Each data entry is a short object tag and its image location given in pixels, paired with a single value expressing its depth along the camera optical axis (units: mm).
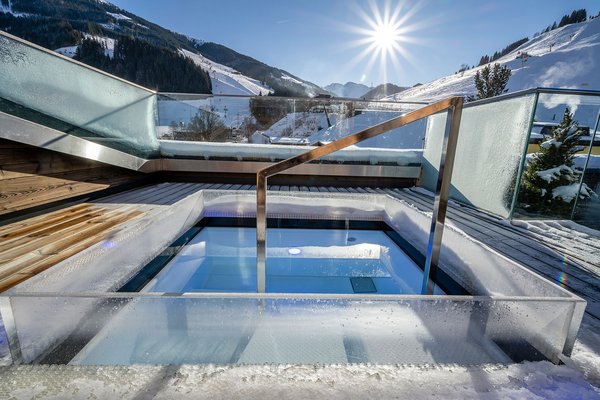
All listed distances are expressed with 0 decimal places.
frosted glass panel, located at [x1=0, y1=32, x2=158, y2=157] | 2480
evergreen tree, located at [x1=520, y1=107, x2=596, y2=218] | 3836
